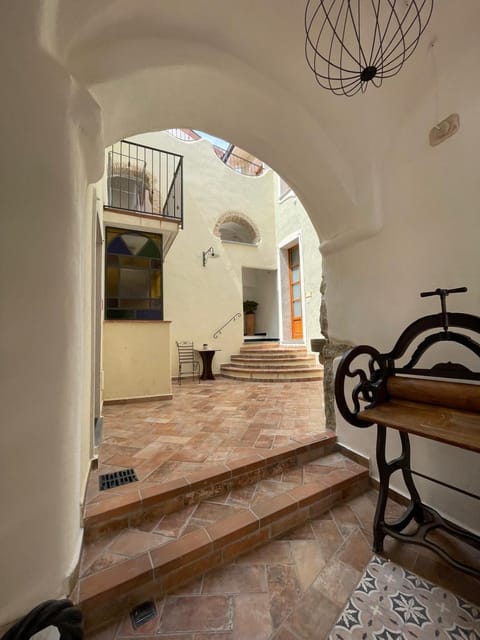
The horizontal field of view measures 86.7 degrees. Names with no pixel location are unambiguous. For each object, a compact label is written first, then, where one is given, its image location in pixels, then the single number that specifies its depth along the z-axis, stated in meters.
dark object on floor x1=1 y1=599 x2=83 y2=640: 0.77
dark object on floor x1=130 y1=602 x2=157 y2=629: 1.03
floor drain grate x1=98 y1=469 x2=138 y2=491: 1.60
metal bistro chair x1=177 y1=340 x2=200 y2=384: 6.30
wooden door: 7.07
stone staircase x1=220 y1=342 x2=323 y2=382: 5.39
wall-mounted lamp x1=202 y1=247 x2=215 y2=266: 6.78
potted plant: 9.05
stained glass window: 4.82
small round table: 6.13
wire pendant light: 1.29
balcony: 6.30
